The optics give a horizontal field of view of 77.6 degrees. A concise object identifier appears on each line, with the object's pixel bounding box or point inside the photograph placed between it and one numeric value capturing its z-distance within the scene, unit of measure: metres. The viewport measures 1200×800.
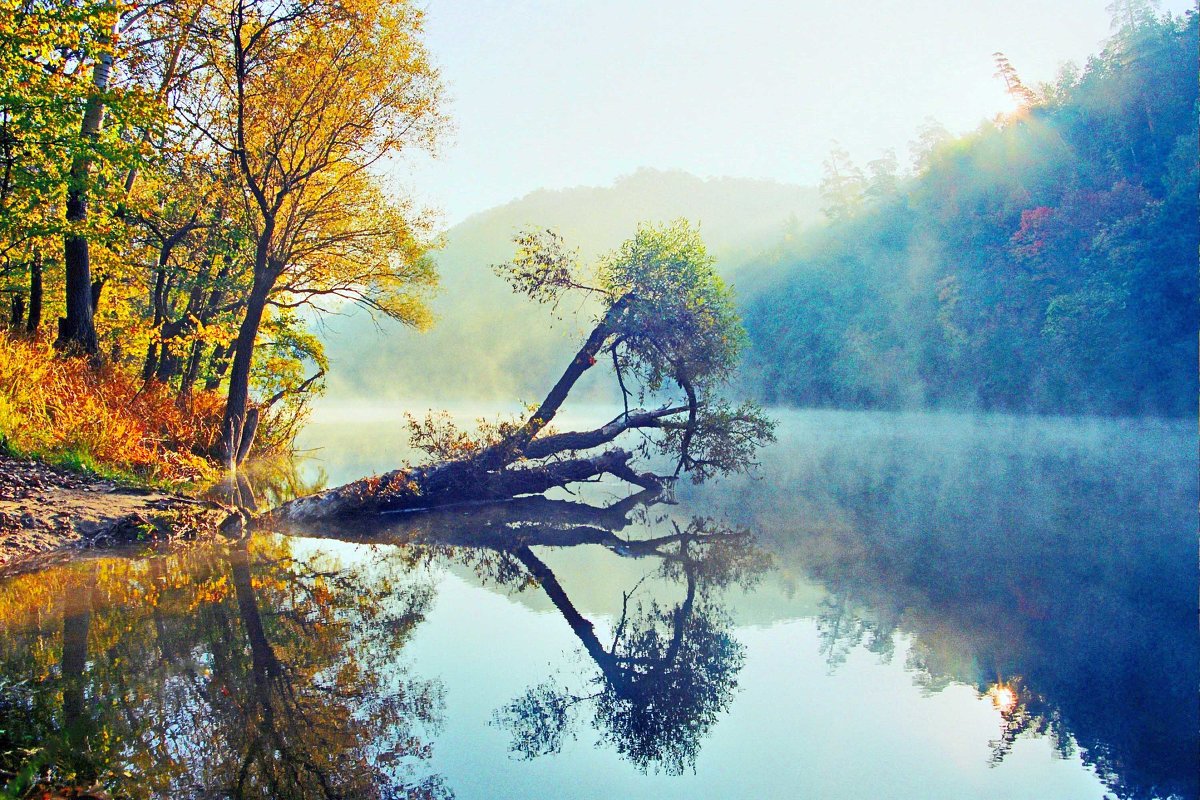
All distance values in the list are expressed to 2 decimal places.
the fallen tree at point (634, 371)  15.72
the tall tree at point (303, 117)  14.24
